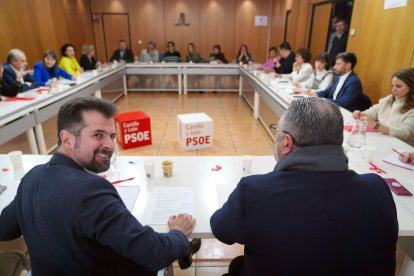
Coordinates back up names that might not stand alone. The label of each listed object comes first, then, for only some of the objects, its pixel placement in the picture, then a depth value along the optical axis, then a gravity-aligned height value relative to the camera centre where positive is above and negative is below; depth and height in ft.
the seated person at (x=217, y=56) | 26.71 -1.38
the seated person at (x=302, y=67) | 15.55 -1.42
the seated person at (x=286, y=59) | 19.94 -1.22
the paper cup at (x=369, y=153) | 6.01 -2.30
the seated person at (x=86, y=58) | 21.16 -1.27
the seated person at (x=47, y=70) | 14.64 -1.52
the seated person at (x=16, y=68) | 11.67 -1.13
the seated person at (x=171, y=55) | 26.76 -1.32
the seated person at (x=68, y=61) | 17.61 -1.26
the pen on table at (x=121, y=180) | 5.44 -2.63
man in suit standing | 15.98 +0.13
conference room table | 4.56 -2.61
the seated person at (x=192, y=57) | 26.81 -1.49
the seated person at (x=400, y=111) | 7.47 -1.93
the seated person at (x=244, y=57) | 25.49 -1.39
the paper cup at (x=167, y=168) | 5.63 -2.46
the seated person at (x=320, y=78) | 13.06 -1.69
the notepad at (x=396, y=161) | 5.82 -2.47
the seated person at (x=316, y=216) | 2.64 -1.62
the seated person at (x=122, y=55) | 25.91 -1.26
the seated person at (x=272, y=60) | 21.70 -1.40
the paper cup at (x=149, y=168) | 5.59 -2.43
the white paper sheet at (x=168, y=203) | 4.47 -2.65
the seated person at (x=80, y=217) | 2.74 -1.71
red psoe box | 12.00 -3.72
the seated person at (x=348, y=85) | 10.75 -1.64
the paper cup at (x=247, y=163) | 5.78 -2.42
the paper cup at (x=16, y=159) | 5.74 -2.35
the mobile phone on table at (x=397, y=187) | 4.90 -2.51
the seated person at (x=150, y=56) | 27.30 -1.41
